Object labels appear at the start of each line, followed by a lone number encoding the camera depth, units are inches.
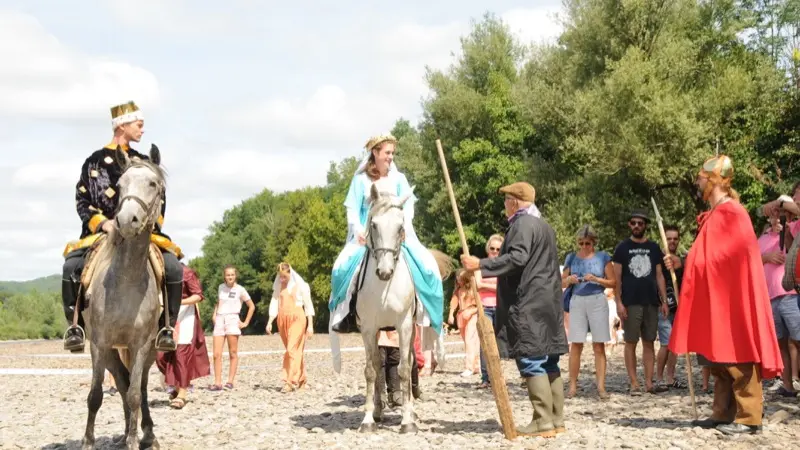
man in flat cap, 329.7
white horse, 360.2
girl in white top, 619.5
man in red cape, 330.6
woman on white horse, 390.0
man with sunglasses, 494.3
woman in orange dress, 618.2
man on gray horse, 339.3
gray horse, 315.6
